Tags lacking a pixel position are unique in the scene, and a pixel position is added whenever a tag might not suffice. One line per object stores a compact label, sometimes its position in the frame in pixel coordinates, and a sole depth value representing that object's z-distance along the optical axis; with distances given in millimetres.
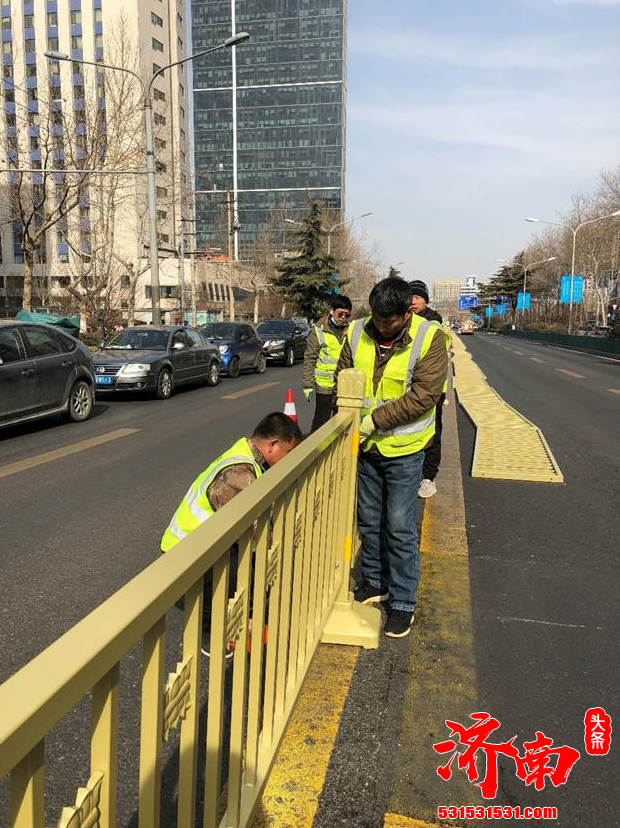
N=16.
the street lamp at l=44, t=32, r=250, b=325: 19578
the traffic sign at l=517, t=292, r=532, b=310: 77562
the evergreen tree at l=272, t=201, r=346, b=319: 47375
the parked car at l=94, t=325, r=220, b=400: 12672
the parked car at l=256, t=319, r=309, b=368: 22094
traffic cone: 8812
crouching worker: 2814
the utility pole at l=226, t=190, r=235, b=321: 46694
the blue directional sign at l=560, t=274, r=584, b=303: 50969
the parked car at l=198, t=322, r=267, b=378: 18016
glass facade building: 155875
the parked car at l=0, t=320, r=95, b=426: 8602
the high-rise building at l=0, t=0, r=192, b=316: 24734
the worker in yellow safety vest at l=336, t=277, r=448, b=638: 3188
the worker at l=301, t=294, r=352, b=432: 6383
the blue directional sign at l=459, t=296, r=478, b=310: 117125
